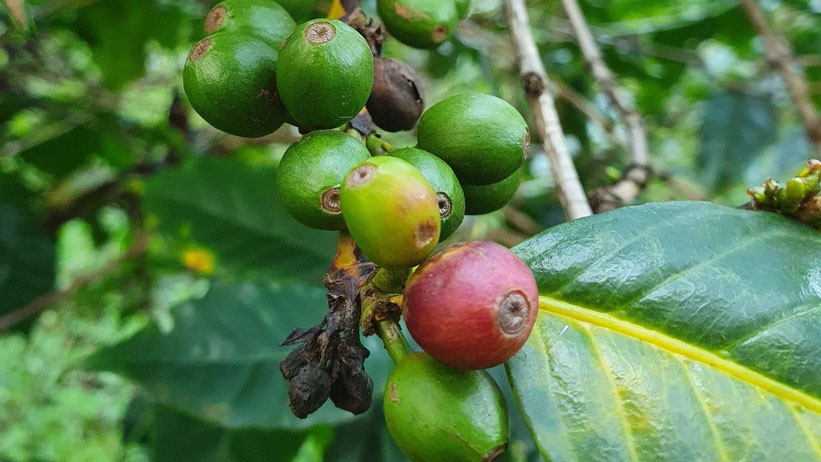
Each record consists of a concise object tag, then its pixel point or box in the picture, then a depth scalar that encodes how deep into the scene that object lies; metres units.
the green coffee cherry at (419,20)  0.11
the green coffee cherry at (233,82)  0.09
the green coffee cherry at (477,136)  0.09
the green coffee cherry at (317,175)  0.08
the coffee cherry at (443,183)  0.08
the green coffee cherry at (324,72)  0.08
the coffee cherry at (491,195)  0.10
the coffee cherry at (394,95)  0.10
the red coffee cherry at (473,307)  0.07
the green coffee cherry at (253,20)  0.10
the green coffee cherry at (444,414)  0.07
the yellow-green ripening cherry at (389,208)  0.07
